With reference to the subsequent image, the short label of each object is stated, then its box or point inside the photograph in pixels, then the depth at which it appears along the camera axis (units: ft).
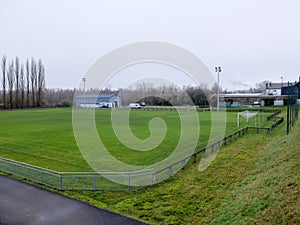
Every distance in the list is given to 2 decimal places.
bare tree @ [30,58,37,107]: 236.43
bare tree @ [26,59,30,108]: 231.85
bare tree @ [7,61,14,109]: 222.13
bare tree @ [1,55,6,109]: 225.76
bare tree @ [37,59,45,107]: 238.48
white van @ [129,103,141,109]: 187.93
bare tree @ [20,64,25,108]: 227.61
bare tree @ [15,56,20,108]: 224.94
